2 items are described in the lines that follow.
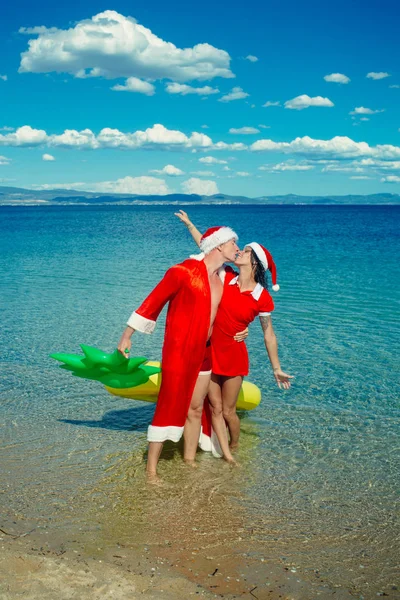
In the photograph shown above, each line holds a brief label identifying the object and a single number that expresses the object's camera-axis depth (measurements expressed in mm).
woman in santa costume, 5102
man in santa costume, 4742
